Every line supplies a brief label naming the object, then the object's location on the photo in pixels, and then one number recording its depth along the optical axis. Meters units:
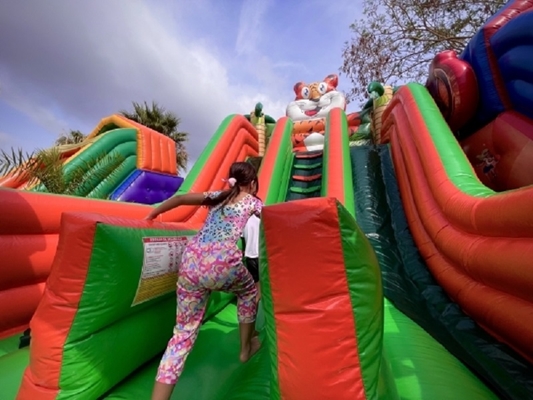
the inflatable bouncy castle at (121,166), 4.80
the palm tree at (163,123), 12.12
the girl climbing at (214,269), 1.28
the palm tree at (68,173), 4.07
